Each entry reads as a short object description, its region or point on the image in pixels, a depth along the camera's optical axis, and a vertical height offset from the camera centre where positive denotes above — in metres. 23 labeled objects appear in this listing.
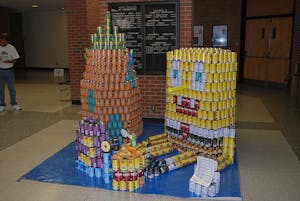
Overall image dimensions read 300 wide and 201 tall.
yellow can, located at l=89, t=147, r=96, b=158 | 4.06 -1.32
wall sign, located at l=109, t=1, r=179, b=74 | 6.05 +0.33
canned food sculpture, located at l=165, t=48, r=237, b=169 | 4.43 -0.76
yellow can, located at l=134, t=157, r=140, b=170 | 3.80 -1.37
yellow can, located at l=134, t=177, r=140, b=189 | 3.81 -1.61
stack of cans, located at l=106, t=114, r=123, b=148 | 5.23 -1.30
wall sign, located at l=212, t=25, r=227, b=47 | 11.29 +0.37
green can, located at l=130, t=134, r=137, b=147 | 4.34 -1.25
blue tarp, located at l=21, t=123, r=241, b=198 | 3.75 -1.65
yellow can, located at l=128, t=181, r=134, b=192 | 3.77 -1.62
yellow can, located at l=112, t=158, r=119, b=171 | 3.79 -1.37
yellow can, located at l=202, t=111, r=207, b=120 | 4.50 -0.96
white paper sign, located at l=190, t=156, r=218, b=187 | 3.63 -1.44
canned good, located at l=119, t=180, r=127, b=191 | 3.78 -1.62
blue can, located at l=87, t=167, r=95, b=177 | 4.13 -1.60
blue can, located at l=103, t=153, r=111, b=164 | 4.04 -1.38
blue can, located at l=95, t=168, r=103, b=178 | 4.12 -1.59
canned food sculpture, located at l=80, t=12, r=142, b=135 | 5.15 -0.55
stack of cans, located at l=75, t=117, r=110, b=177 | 4.06 -1.22
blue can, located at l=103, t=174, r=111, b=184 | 3.97 -1.63
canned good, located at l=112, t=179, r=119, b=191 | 3.80 -1.62
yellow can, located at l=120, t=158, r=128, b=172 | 3.75 -1.37
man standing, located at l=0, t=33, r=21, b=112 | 7.44 -0.49
